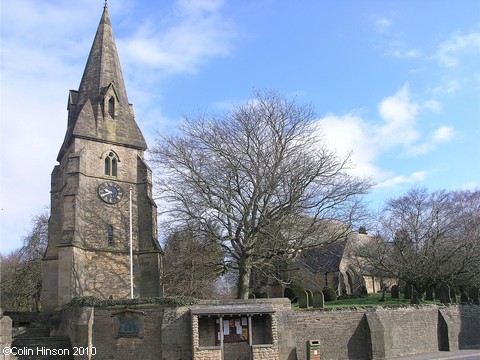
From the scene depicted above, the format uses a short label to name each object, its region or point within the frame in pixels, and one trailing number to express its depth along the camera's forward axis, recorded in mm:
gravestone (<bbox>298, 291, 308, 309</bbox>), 25312
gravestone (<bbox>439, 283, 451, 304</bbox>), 29250
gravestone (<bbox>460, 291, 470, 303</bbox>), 30314
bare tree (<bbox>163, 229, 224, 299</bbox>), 26812
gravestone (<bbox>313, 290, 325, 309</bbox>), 24094
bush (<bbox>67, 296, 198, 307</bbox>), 21391
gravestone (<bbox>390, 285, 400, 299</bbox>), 34625
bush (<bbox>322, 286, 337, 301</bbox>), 36688
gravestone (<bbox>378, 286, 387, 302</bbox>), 32906
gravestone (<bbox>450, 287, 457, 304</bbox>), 32297
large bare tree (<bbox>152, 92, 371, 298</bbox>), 26438
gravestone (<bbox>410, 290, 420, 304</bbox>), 27750
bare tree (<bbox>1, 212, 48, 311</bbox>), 39750
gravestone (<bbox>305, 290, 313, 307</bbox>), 26205
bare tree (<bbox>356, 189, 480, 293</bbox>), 31609
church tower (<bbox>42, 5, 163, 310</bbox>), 28031
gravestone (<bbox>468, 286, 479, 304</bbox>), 30648
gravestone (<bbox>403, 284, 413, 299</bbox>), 33838
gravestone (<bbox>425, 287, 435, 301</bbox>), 34438
